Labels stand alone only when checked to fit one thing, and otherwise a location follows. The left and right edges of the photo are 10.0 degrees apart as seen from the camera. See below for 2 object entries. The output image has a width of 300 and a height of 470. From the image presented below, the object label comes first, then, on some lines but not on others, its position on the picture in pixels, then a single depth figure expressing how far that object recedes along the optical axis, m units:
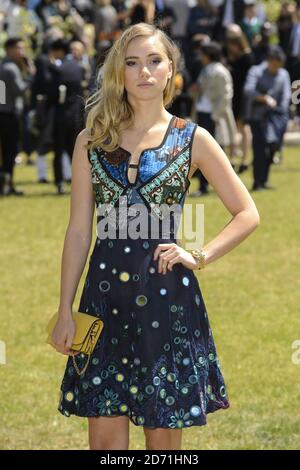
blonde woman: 6.32
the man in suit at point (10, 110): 23.98
